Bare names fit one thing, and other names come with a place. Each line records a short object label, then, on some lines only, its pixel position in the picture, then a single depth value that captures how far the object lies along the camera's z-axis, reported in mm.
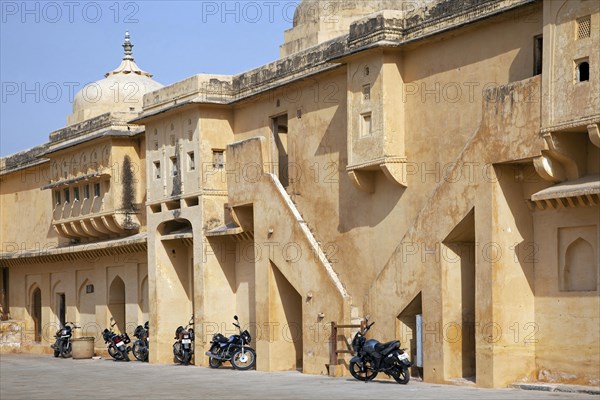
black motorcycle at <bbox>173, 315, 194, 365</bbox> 23906
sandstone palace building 15266
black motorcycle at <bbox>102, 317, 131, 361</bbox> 26703
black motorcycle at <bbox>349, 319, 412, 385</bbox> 16969
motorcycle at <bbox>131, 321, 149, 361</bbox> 26047
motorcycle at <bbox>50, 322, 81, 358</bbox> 29562
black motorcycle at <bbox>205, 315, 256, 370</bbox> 22031
